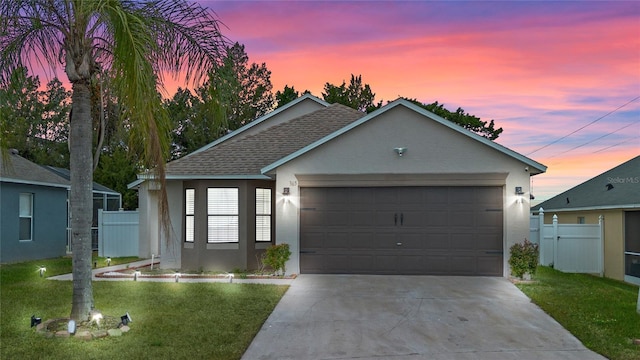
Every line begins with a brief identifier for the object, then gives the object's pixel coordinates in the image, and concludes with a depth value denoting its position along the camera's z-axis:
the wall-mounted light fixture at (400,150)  12.56
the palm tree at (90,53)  6.57
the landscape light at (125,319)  7.49
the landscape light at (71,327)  7.05
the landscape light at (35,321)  7.52
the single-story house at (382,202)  12.51
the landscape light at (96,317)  7.43
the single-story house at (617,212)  14.82
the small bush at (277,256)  12.42
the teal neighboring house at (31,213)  16.31
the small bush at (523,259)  11.74
